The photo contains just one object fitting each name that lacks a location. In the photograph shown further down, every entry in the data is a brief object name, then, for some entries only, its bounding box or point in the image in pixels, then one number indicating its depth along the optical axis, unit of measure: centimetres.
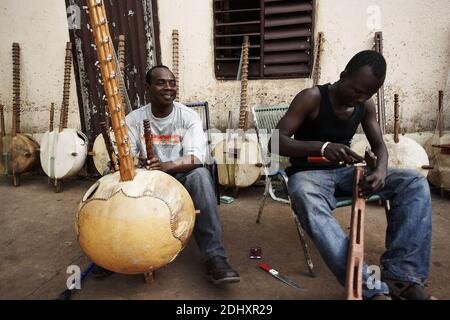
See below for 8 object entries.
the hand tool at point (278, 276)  210
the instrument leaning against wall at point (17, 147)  439
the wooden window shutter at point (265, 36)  392
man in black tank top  179
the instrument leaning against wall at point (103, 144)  408
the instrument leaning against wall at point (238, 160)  371
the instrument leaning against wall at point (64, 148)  415
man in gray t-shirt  215
